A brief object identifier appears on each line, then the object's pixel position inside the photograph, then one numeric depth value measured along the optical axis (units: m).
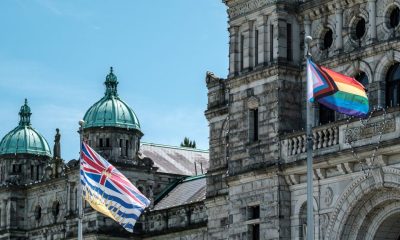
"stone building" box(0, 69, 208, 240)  68.31
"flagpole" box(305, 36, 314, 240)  35.00
